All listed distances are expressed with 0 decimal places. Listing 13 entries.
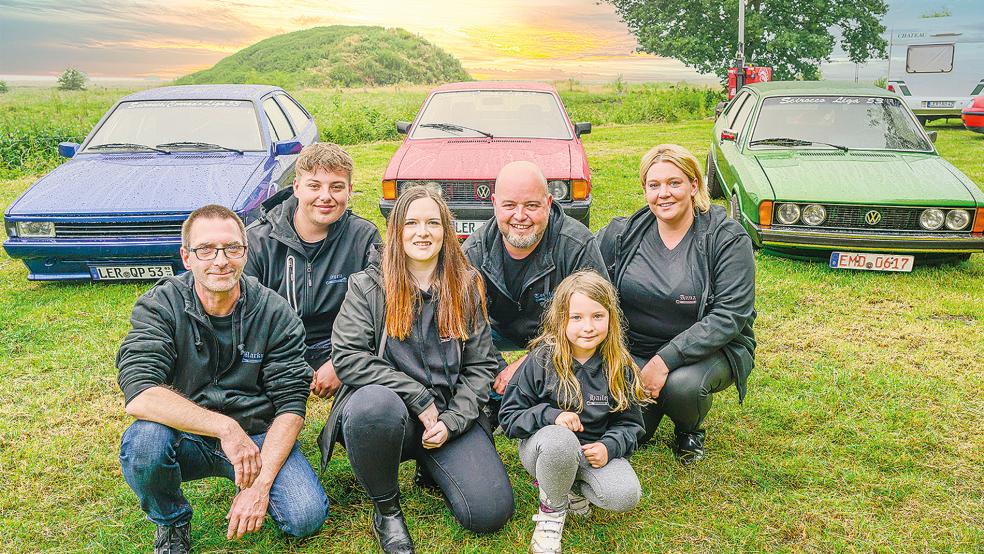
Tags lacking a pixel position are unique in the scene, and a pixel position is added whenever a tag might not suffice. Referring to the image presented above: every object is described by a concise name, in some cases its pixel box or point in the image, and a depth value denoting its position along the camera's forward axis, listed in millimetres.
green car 6062
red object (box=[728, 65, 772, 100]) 21438
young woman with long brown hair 2934
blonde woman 3336
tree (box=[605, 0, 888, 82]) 27812
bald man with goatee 3404
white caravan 17281
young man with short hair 3615
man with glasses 2703
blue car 5902
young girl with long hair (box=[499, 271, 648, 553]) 2877
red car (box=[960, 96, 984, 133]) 15148
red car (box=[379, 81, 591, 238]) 6543
